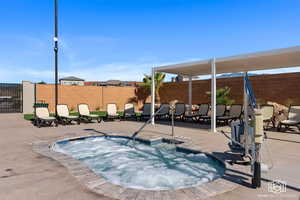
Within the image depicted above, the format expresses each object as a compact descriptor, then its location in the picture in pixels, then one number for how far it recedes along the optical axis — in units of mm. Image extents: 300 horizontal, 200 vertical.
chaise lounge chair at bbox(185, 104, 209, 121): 11547
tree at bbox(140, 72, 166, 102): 19812
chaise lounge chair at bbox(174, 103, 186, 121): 12388
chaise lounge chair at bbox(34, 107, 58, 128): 9891
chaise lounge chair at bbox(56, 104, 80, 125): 10859
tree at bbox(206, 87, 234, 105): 14266
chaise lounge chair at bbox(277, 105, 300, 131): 8407
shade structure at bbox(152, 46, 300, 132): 7078
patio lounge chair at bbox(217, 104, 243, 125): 10412
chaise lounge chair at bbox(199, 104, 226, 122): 11078
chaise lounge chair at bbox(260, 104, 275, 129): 9398
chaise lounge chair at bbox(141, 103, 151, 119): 12644
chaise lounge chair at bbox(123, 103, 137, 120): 12875
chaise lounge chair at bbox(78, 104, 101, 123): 11545
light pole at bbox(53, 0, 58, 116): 10875
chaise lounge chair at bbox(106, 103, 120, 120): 12359
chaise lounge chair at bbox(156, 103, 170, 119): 12903
